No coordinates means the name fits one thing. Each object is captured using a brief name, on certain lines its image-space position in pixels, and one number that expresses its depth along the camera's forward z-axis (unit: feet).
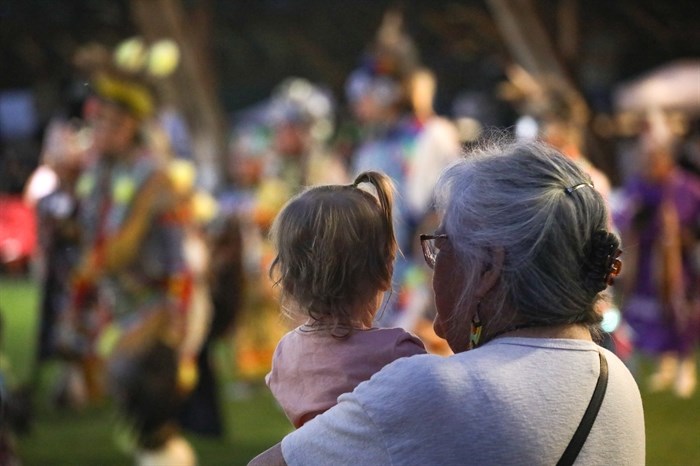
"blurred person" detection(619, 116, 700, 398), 55.88
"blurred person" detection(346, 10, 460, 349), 41.09
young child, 13.84
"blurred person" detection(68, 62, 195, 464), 34.68
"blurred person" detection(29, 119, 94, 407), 54.75
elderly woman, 12.12
